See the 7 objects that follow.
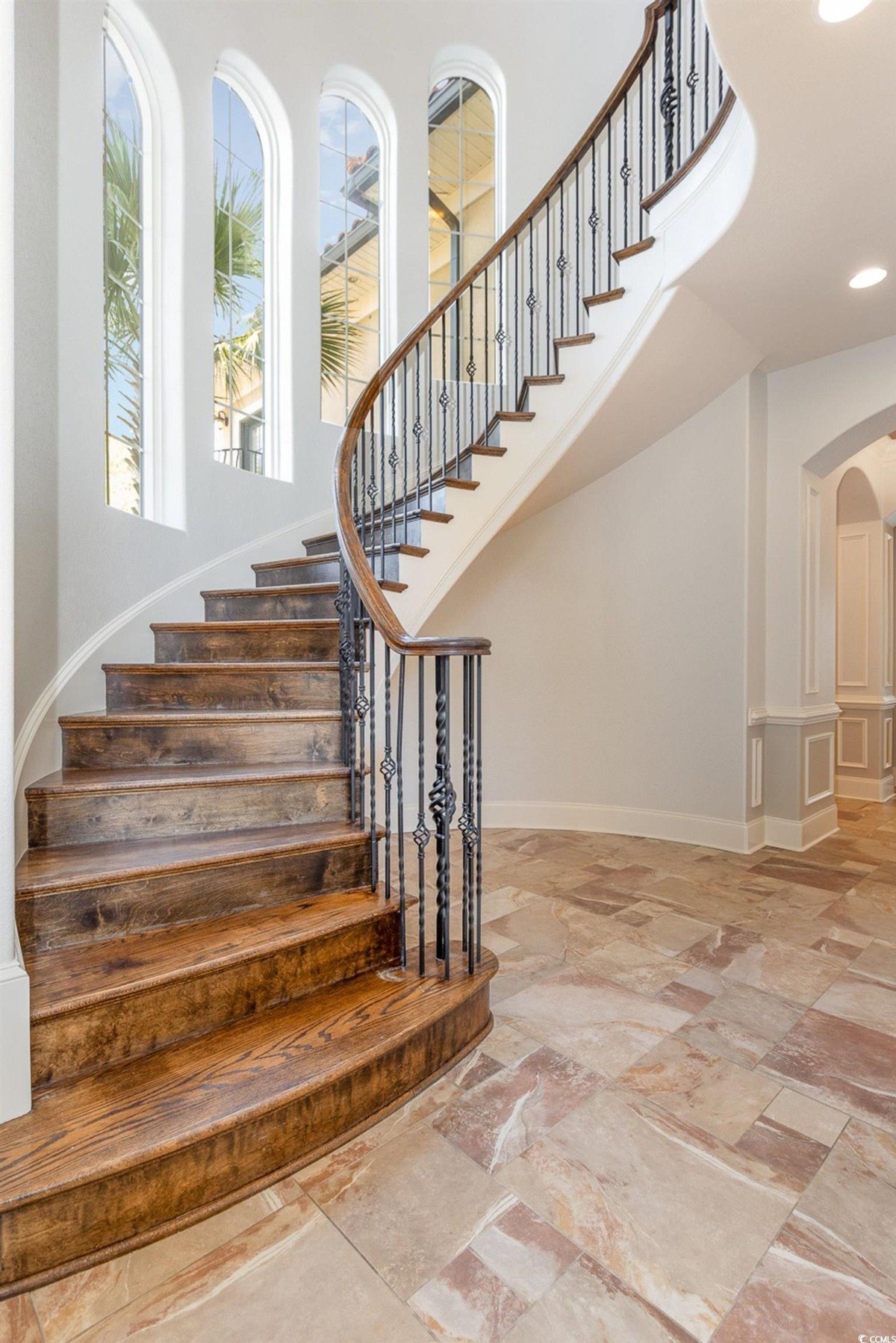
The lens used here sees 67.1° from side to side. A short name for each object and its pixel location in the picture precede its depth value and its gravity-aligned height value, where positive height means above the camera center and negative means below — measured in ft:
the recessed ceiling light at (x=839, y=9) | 5.37 +5.29
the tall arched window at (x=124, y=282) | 9.90 +5.84
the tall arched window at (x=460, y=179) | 15.53 +11.38
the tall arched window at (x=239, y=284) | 11.96 +7.04
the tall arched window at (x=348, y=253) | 13.91 +8.78
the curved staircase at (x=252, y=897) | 4.16 -1.97
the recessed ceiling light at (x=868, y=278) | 8.93 +5.26
